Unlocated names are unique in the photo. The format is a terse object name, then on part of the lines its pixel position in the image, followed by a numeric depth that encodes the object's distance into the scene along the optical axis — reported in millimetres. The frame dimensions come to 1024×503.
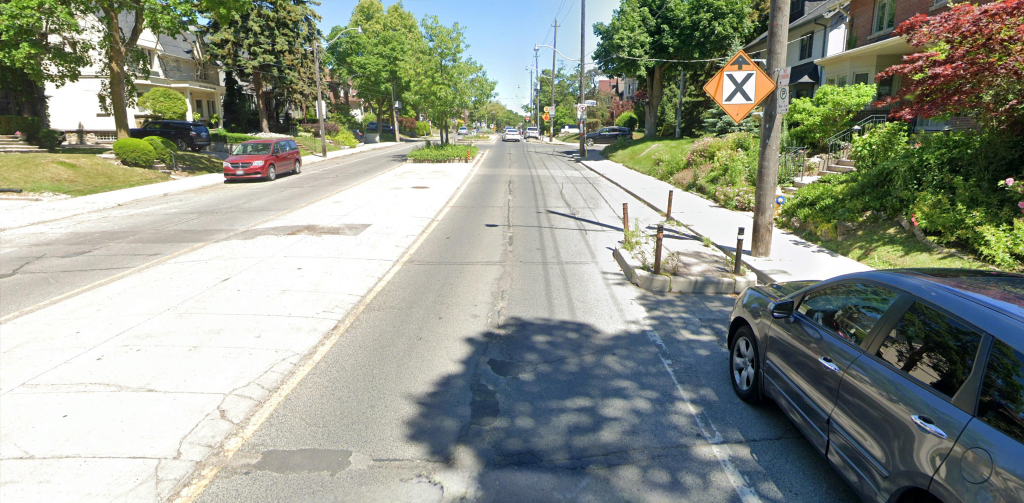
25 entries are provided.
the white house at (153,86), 37125
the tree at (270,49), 41938
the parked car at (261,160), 22875
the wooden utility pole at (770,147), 8922
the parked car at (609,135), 50103
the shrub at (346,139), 50031
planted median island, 32906
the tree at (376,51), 58156
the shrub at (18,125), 27112
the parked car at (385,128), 69350
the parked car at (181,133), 32438
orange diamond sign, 8602
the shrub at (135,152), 23609
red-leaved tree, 8516
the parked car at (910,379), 2557
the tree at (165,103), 37125
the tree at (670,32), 30125
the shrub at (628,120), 58041
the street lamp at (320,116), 36341
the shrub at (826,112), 16453
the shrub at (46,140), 27141
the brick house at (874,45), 19609
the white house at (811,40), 27005
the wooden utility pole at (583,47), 35941
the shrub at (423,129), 79688
